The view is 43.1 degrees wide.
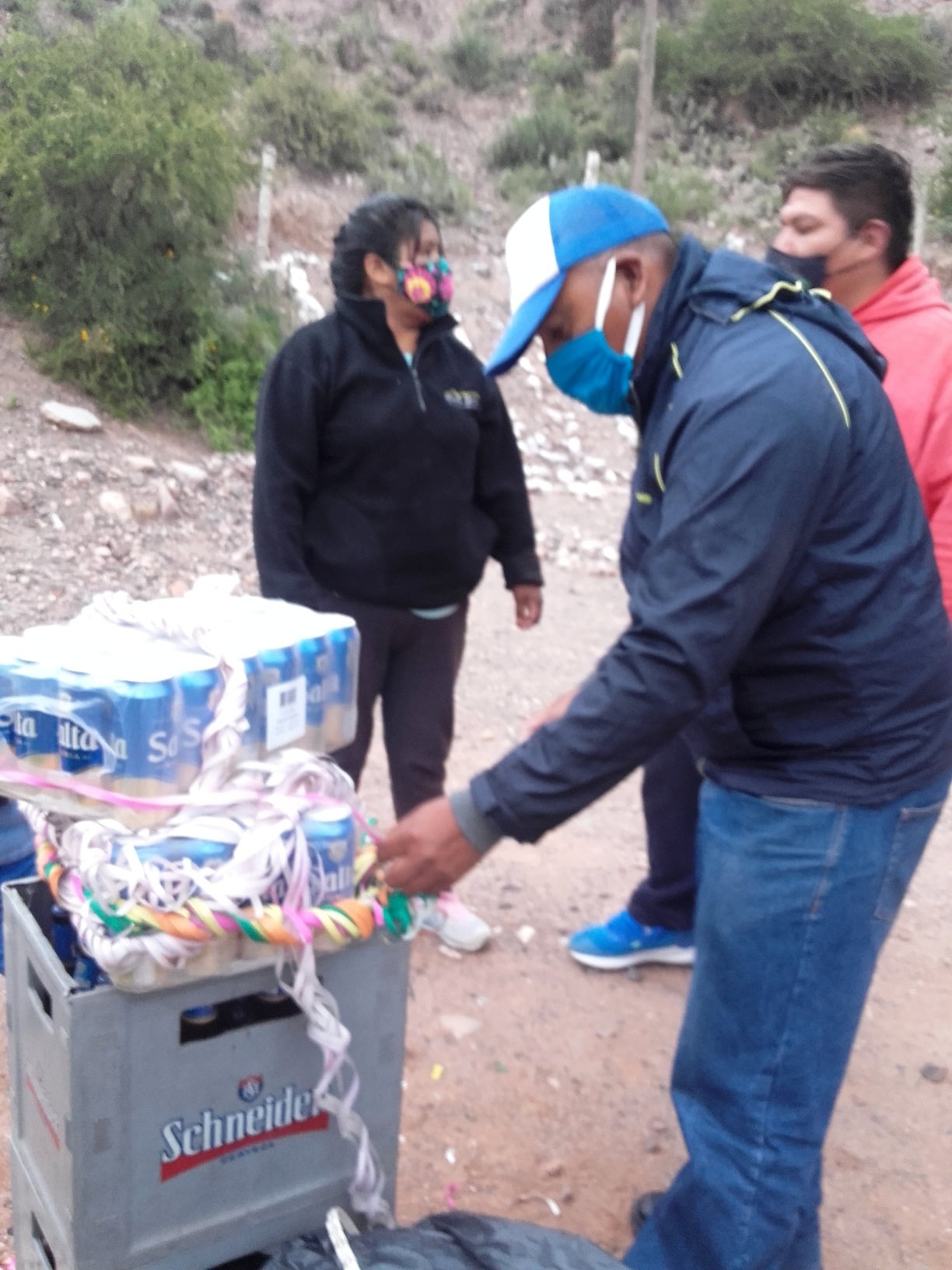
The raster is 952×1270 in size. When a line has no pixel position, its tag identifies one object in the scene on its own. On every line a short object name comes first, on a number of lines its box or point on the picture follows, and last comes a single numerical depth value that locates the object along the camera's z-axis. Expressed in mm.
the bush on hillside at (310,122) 15516
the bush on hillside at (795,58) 22469
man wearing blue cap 1676
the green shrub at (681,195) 16531
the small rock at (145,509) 7145
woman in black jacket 3023
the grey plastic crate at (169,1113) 1528
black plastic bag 1585
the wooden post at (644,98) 16750
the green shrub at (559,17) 26453
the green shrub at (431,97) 21172
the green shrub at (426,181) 14992
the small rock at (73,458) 7324
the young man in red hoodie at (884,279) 2662
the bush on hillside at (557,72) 23672
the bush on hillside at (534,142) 18984
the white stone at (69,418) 7762
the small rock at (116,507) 7043
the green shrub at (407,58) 22531
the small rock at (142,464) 7574
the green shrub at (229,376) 8414
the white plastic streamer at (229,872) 1486
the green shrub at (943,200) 16500
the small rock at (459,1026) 3211
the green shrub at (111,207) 8148
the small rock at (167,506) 7230
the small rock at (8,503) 6762
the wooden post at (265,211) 11078
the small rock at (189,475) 7680
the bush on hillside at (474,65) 23125
